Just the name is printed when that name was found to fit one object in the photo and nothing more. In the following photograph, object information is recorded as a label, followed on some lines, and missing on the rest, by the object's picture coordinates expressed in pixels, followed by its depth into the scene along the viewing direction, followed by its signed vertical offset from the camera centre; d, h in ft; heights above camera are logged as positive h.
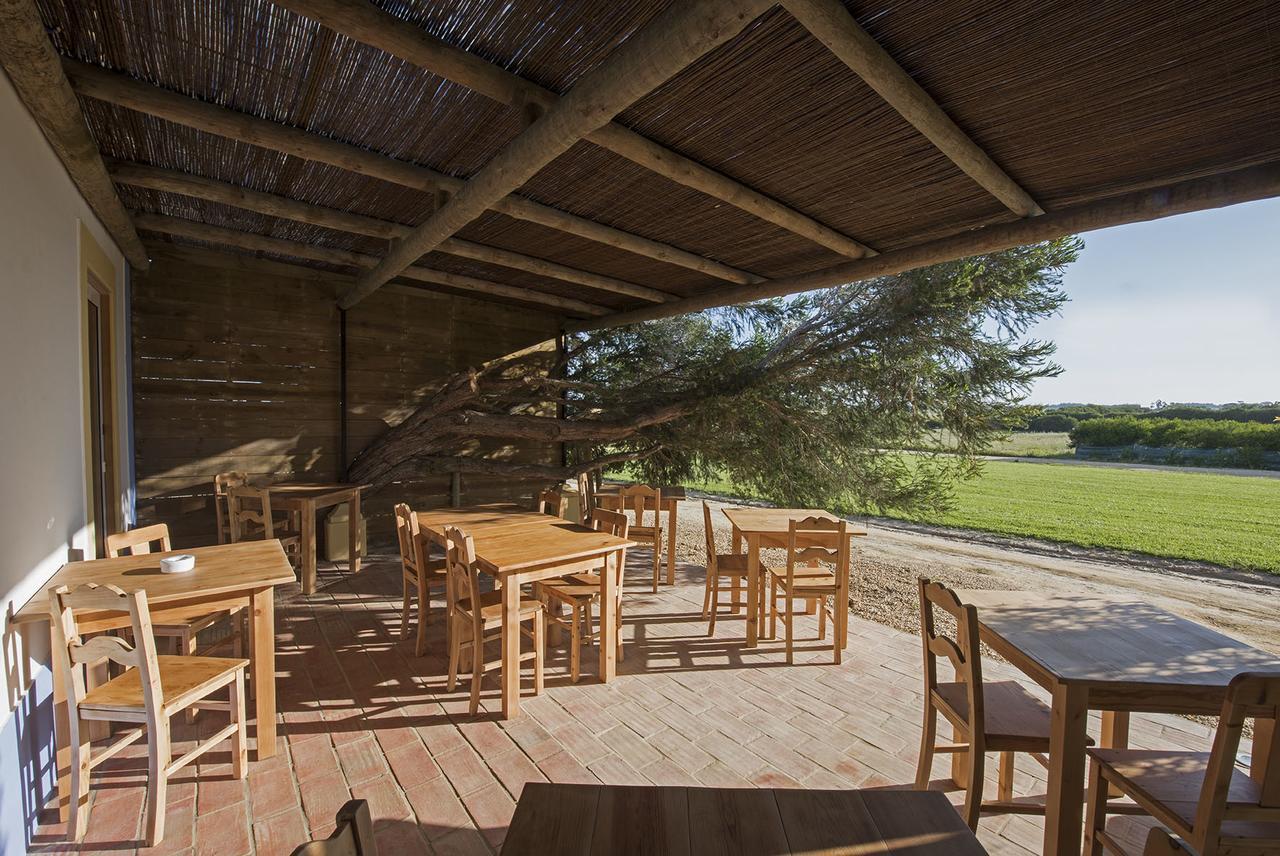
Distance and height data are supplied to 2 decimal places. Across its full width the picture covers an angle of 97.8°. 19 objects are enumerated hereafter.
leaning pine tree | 17.24 +0.43
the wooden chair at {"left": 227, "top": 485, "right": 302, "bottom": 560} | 15.87 -3.63
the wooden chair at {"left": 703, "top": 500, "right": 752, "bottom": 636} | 14.12 -4.10
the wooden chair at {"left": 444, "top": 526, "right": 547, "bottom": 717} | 9.91 -3.87
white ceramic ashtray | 8.70 -2.60
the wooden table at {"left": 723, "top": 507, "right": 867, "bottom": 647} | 12.94 -3.07
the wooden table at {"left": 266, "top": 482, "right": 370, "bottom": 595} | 16.48 -3.22
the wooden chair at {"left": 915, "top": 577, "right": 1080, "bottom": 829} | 6.54 -3.82
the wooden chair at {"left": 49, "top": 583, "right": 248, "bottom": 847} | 6.67 -3.87
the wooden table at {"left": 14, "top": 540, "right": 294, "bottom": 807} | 7.54 -2.82
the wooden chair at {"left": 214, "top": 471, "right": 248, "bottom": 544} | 17.52 -3.08
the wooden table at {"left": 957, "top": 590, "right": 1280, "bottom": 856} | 5.76 -2.73
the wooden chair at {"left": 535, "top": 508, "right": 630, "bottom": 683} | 11.32 -3.99
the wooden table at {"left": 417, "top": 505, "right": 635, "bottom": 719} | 9.90 -2.90
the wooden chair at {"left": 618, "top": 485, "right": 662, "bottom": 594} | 17.19 -3.32
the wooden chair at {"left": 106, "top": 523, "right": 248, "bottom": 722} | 9.42 -3.90
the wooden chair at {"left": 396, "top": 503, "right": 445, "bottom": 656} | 12.21 -3.79
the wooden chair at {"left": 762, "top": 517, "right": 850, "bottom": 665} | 12.21 -3.47
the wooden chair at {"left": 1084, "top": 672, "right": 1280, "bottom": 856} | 4.80 -3.75
